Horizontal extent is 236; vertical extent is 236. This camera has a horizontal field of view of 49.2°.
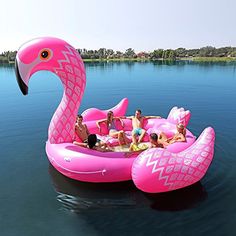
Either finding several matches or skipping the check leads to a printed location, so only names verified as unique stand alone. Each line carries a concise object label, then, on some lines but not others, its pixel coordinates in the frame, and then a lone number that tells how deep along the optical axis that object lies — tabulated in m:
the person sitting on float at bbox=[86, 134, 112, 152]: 5.21
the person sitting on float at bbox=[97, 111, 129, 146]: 6.04
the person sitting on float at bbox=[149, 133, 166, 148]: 5.10
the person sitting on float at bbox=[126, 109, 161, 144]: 6.12
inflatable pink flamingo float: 4.46
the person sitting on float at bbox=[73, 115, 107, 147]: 6.12
